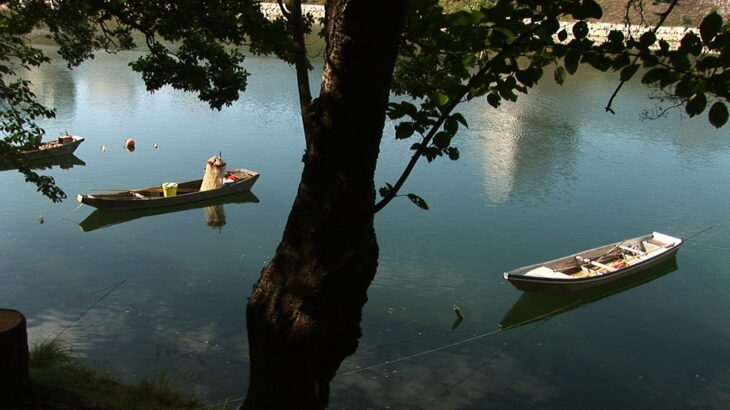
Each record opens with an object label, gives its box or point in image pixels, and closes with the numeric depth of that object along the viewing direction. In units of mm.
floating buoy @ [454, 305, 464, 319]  9938
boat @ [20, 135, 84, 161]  17859
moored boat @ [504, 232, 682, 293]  10703
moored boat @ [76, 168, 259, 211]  14227
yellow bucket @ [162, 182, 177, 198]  14969
